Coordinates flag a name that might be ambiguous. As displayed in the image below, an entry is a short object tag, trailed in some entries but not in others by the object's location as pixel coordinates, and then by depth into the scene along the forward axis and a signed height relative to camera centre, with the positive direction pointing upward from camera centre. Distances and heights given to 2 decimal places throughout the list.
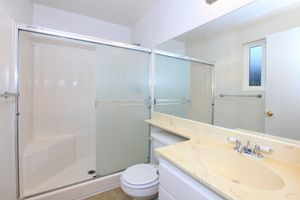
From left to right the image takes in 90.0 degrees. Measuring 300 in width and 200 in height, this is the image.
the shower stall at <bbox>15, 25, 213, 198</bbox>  1.65 -0.04
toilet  1.27 -0.72
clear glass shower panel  1.76 -0.21
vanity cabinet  0.71 -0.47
